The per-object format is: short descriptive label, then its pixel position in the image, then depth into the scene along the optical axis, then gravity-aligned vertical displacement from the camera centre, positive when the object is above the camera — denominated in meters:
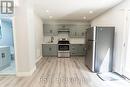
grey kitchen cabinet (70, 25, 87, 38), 4.31 +0.73
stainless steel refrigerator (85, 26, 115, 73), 2.34 -0.23
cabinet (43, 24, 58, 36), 4.25 +0.79
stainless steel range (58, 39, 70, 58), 4.07 -0.46
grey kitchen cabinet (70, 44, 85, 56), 4.19 -0.47
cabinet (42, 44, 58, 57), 4.11 -0.51
